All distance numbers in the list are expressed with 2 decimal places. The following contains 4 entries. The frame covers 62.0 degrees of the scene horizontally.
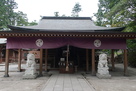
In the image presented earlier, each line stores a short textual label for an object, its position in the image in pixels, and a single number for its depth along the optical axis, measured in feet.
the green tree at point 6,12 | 79.49
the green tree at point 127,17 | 33.98
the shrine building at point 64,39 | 22.88
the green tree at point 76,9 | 117.19
